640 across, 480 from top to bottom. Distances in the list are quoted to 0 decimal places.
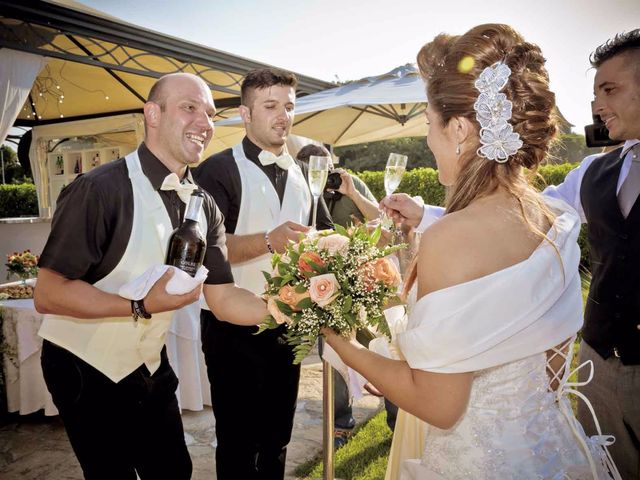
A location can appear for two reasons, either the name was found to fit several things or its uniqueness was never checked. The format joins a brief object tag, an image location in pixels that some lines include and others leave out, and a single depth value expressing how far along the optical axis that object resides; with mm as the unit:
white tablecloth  4703
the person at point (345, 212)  4289
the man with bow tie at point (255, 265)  3090
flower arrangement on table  5473
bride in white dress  1567
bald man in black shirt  2191
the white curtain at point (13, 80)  6811
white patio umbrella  7332
